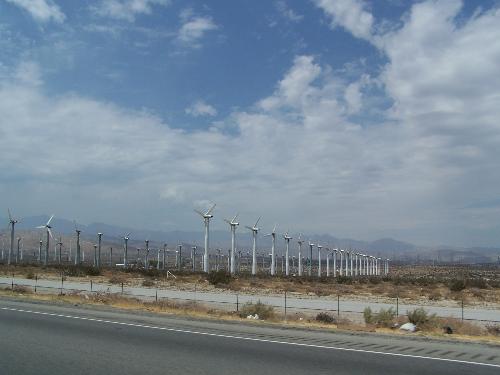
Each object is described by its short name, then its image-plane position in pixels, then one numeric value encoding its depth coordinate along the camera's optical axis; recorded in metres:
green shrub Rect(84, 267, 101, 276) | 67.62
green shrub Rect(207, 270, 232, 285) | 58.75
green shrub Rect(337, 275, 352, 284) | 70.99
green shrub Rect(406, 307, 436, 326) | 22.69
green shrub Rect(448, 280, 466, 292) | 57.31
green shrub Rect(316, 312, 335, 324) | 23.80
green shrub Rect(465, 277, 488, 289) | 62.72
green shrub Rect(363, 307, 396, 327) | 22.99
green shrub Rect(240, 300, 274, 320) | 24.63
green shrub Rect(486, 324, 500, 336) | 21.06
